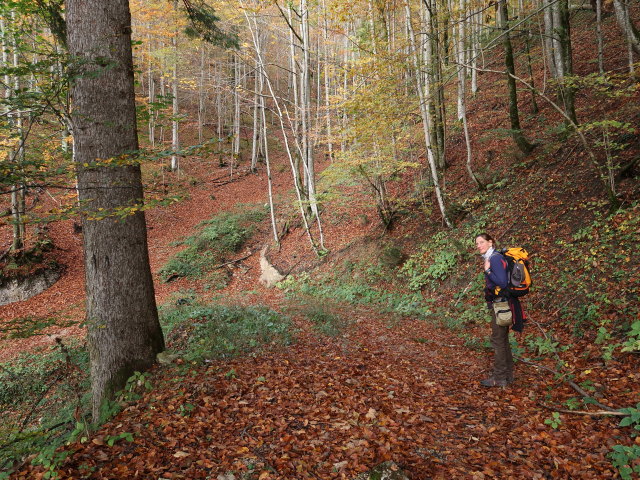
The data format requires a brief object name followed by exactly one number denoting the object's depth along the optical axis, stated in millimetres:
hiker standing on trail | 4789
